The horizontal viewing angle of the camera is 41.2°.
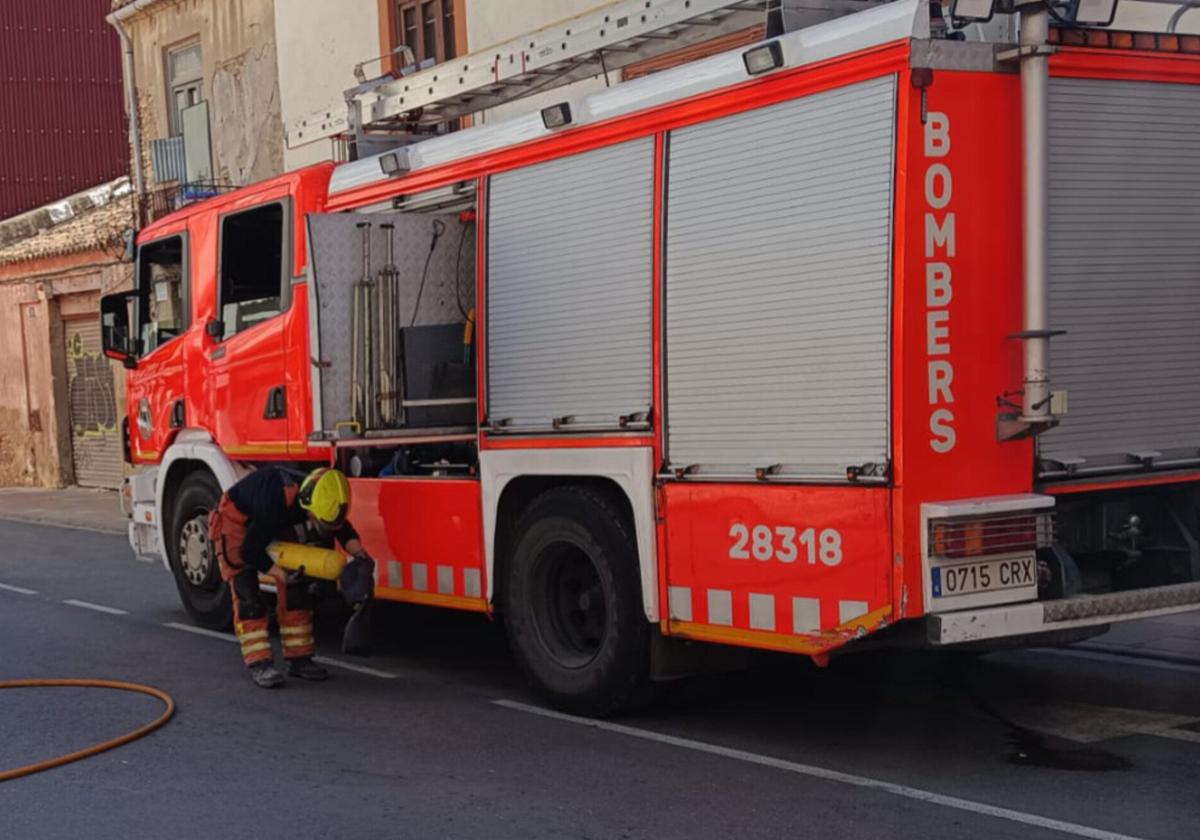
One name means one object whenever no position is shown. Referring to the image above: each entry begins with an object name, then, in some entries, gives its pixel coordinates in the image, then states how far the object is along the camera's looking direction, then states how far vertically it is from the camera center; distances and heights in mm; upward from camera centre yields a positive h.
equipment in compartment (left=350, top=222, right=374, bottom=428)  8758 +23
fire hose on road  6723 -1705
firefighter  8570 -1093
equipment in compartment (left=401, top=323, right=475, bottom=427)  8812 -132
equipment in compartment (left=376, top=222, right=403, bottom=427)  8820 +19
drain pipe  25188 +4419
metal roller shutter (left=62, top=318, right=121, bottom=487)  26219 -794
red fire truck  6008 -28
